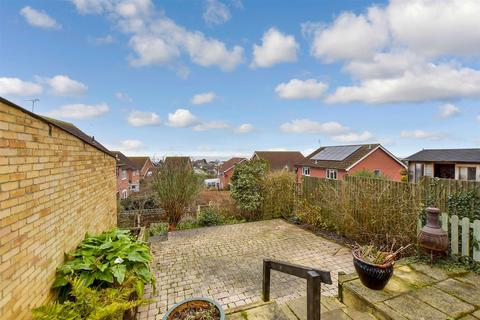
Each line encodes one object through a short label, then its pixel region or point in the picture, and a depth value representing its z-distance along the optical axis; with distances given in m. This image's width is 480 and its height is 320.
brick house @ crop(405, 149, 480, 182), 16.31
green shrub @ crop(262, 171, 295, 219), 9.48
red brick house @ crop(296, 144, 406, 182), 20.98
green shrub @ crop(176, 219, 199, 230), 8.80
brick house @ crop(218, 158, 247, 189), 37.44
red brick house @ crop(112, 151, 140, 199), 22.23
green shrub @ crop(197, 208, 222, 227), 9.02
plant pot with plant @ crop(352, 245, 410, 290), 2.99
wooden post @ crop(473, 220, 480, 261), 3.69
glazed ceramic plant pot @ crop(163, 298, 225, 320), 2.32
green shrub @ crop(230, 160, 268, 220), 9.41
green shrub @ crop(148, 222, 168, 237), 7.84
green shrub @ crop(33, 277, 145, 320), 2.09
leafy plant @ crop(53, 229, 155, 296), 2.85
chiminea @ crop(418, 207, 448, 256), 3.71
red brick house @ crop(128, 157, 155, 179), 33.86
